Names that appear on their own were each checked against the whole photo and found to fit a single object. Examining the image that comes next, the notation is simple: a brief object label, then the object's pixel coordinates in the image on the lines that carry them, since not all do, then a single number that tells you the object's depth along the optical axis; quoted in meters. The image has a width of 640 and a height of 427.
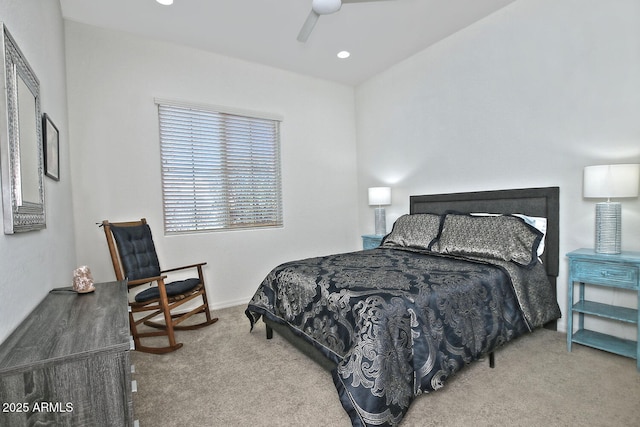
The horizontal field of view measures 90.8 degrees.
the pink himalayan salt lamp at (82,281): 1.79
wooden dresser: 0.94
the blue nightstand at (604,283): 2.04
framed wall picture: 1.84
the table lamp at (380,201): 3.98
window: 3.38
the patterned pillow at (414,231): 3.06
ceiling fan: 2.16
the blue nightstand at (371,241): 3.93
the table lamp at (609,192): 2.09
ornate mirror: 1.17
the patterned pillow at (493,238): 2.44
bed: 1.58
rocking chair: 2.51
